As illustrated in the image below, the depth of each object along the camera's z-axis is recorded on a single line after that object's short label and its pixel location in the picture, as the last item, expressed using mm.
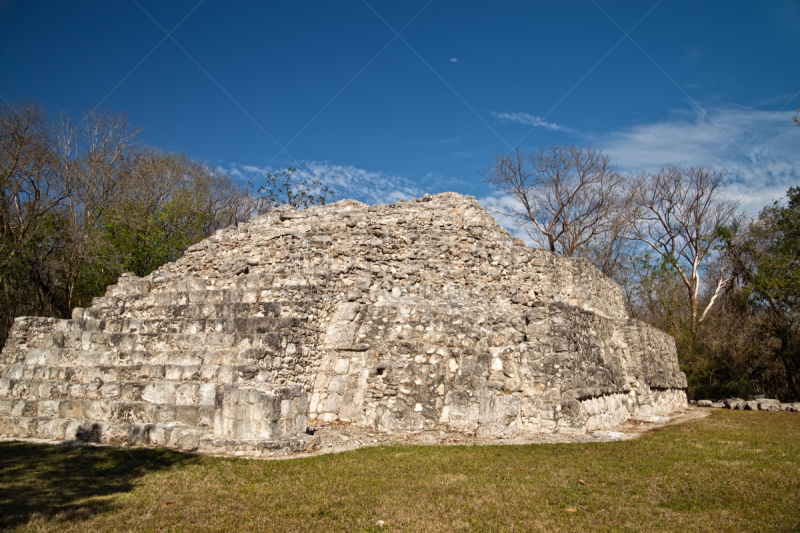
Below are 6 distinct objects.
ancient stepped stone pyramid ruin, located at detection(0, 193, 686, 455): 9211
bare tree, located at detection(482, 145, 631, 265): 27172
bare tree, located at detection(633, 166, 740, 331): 28089
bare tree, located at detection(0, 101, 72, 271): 18906
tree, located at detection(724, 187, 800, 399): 22938
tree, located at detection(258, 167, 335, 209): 32125
